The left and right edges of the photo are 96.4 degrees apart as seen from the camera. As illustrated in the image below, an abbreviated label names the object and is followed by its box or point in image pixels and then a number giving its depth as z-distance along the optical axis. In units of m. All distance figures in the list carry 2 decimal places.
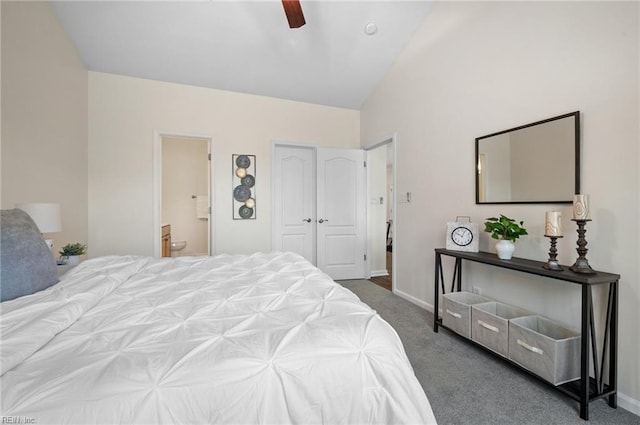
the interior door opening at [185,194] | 5.58
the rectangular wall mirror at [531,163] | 1.91
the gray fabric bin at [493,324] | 1.97
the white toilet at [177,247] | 5.38
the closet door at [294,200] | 4.26
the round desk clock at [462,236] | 2.49
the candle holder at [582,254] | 1.66
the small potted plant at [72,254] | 2.41
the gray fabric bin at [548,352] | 1.66
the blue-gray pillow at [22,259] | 1.21
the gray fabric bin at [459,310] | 2.27
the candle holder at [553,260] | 1.78
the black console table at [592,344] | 1.54
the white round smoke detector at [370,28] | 3.16
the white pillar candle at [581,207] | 1.67
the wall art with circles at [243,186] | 4.01
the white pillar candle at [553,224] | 1.79
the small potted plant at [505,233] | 2.09
